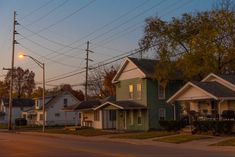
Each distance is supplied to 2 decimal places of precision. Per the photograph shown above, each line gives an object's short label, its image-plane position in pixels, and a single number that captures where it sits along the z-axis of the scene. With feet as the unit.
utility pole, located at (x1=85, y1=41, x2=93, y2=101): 250.16
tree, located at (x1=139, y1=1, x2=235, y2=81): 153.79
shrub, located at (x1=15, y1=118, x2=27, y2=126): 279.63
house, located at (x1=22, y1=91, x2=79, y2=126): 278.26
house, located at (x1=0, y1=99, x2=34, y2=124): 358.23
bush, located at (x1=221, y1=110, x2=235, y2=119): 126.00
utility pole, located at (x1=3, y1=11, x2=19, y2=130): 224.76
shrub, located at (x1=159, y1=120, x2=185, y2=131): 145.79
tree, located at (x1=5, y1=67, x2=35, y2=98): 481.18
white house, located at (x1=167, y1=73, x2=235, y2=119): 128.47
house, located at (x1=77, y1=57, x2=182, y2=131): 173.27
